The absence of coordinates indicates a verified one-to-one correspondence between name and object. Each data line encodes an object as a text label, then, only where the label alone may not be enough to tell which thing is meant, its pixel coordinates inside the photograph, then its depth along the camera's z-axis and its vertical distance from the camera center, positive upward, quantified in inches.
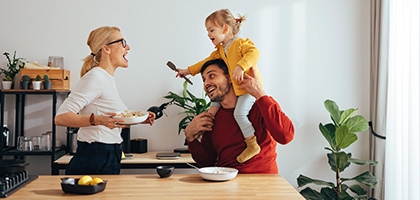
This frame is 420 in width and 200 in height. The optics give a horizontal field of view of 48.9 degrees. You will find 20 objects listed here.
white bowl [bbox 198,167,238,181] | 89.0 -14.6
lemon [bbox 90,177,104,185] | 81.6 -14.7
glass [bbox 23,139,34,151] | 150.9 -15.7
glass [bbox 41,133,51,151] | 153.2 -14.9
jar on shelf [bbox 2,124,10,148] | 155.9 -13.3
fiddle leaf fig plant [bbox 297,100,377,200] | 150.5 -19.1
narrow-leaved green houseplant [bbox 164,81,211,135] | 153.6 -1.5
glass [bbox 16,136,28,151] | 151.4 -15.1
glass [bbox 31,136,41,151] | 153.3 -15.0
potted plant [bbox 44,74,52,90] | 151.9 +4.7
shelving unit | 147.6 -8.7
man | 102.4 -7.1
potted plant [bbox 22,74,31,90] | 151.4 +5.3
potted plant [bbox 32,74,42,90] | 150.9 +4.7
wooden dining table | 78.5 -16.3
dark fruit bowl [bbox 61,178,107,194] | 79.1 -15.5
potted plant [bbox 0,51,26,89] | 155.2 +9.6
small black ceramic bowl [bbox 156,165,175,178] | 93.1 -14.6
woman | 101.0 -2.6
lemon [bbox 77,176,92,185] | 80.4 -14.5
